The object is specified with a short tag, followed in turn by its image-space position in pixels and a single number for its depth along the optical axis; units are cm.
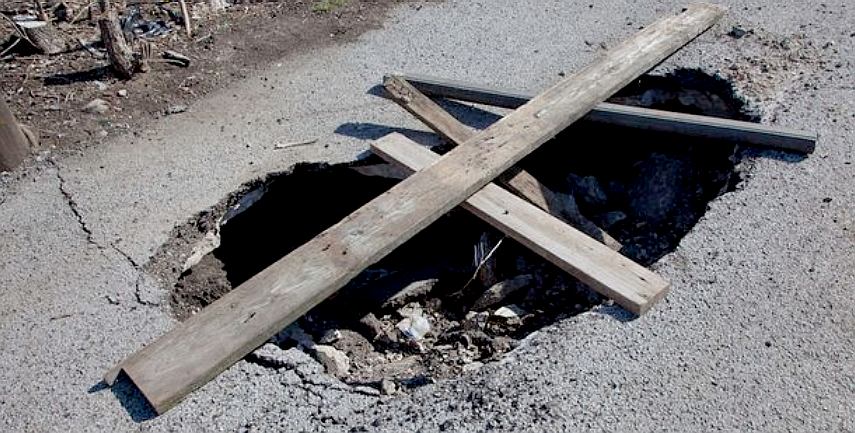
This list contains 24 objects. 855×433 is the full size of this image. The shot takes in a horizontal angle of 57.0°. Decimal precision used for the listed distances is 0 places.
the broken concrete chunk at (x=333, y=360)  370
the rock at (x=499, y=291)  428
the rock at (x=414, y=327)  414
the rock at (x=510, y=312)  416
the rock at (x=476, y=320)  415
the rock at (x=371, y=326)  417
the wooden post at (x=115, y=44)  565
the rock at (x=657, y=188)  459
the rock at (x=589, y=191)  476
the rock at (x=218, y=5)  693
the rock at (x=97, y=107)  553
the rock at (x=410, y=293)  439
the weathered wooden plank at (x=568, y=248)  354
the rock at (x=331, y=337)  404
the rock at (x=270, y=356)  346
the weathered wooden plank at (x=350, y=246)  337
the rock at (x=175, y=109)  551
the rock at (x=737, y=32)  570
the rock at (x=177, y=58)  608
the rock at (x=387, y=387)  345
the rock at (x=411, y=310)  436
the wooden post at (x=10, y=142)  489
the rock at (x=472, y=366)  369
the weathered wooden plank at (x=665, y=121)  438
